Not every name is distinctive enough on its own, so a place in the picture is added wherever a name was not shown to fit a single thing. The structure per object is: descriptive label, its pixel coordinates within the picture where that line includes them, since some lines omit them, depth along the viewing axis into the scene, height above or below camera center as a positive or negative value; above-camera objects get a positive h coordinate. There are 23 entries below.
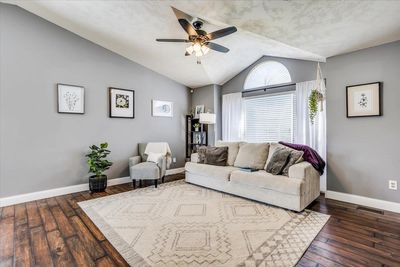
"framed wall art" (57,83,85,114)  3.84 +0.68
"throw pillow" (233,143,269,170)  3.79 -0.45
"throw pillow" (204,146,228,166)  4.16 -0.49
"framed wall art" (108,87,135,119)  4.51 +0.70
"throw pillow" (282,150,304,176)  3.22 -0.44
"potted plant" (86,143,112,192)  3.93 -0.67
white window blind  4.46 +0.36
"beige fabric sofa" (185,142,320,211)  2.94 -0.80
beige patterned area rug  1.92 -1.17
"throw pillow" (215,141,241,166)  4.23 -0.39
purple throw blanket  3.38 -0.43
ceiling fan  2.79 +1.42
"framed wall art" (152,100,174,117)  5.29 +0.66
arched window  4.58 +1.39
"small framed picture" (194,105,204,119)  5.87 +0.67
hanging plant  3.57 +0.57
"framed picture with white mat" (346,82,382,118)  3.06 +0.52
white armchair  4.10 -0.75
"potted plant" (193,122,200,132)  5.79 +0.18
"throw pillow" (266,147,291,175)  3.26 -0.47
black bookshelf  5.74 -0.06
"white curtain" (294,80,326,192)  3.87 +0.15
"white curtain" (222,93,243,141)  5.32 +0.43
